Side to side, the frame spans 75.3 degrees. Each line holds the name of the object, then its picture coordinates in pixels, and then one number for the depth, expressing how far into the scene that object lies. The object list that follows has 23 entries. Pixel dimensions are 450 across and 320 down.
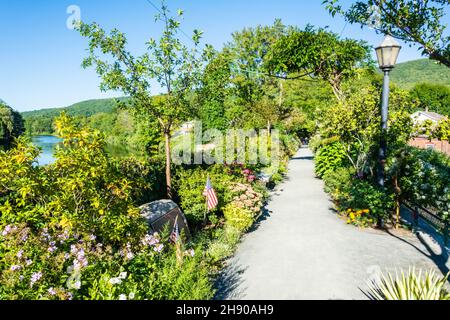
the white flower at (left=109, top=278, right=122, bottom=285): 3.62
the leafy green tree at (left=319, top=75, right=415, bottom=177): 9.37
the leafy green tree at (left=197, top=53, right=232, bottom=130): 8.76
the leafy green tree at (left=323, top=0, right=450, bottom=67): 5.37
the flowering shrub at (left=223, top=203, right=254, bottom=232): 8.47
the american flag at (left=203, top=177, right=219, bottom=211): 8.18
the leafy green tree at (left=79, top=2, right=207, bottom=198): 7.96
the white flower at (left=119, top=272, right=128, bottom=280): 3.77
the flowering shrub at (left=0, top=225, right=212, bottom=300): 3.61
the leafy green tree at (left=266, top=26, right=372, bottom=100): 9.77
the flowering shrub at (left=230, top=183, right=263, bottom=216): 9.43
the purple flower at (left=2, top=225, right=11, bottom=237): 4.12
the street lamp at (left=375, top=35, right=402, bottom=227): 6.95
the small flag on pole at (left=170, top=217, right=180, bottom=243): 6.59
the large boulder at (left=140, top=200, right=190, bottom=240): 6.91
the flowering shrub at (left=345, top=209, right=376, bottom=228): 8.76
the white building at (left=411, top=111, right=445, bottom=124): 40.59
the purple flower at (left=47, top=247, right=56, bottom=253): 4.05
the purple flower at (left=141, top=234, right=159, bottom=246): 4.96
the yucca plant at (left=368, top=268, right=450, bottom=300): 4.34
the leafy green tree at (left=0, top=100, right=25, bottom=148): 44.69
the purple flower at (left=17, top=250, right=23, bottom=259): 3.78
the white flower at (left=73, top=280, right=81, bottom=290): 3.52
